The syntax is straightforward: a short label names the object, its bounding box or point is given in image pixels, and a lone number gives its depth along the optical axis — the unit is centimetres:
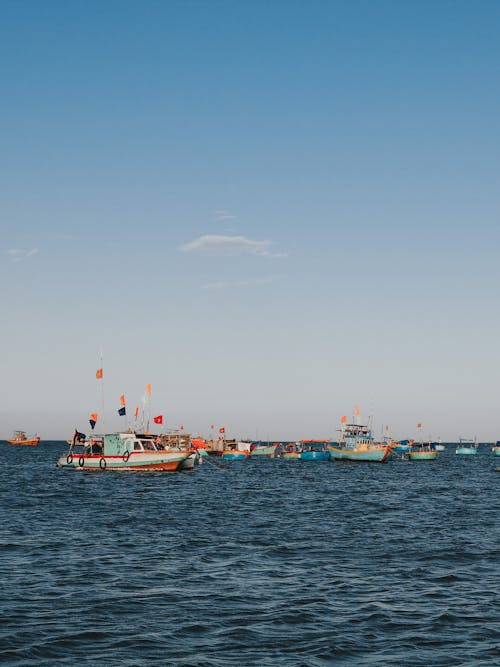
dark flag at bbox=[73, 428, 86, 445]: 8631
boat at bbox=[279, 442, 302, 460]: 16888
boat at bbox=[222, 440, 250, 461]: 15450
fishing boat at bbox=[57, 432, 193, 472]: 7662
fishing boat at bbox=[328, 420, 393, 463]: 13125
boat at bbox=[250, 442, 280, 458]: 17588
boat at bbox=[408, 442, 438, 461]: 15788
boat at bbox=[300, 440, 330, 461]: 16112
